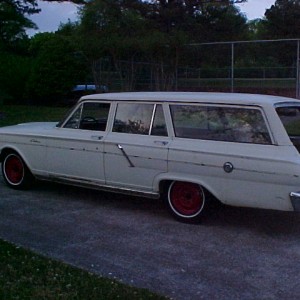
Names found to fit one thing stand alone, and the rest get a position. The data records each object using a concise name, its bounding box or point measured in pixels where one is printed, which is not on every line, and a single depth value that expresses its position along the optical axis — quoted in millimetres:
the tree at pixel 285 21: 29498
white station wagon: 5077
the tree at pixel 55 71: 18525
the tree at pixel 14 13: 17682
